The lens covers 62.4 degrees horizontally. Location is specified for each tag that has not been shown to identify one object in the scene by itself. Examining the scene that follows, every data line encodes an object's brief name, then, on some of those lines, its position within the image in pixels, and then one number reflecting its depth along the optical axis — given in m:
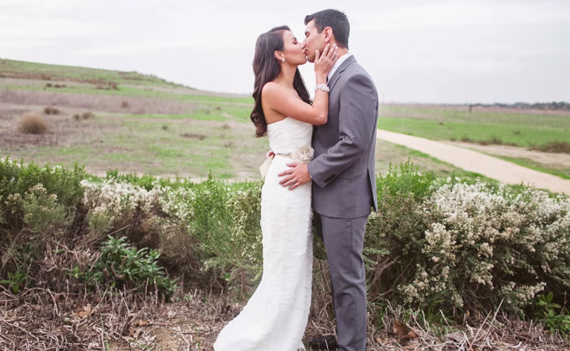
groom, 2.67
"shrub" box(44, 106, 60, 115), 17.03
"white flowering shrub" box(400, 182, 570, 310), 3.67
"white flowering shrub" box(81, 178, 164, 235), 4.32
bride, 2.77
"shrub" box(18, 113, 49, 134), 14.66
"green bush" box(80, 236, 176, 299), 4.00
